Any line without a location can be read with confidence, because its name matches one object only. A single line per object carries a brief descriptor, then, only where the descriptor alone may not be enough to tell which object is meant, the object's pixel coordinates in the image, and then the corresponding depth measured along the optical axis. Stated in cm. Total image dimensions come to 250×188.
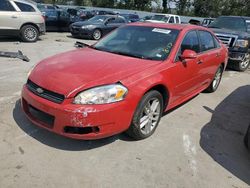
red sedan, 229
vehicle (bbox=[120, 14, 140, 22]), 1612
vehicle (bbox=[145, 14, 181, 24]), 1295
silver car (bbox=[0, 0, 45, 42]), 771
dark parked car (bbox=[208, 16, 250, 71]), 632
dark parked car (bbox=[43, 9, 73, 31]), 1165
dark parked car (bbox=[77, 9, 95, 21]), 1602
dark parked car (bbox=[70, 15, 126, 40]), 1049
